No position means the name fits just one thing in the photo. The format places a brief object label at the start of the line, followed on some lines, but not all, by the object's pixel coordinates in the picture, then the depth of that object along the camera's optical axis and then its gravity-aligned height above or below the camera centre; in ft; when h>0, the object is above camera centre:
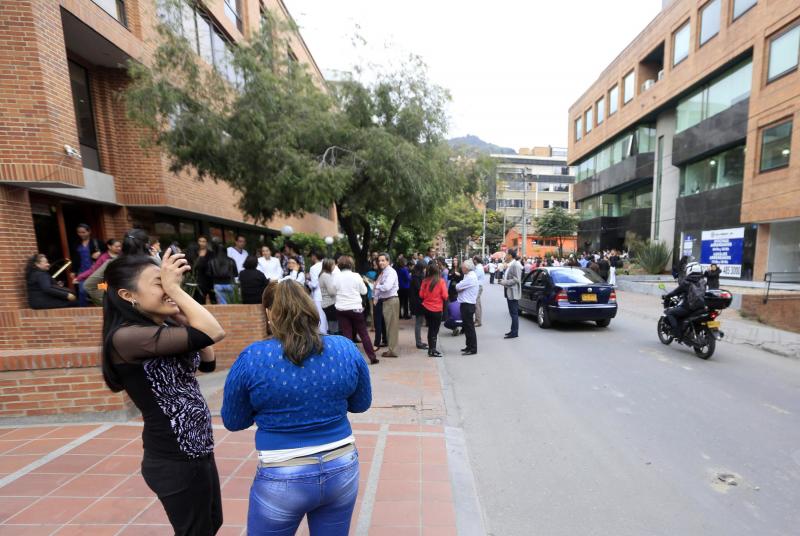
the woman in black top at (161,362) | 5.09 -1.56
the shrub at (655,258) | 59.52 -4.01
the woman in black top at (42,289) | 17.49 -1.67
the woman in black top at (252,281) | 19.27 -1.77
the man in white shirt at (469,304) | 21.99 -3.80
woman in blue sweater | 4.93 -2.33
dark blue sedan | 27.07 -4.54
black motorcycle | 19.93 -5.23
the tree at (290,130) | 23.29 +7.83
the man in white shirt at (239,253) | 24.68 -0.41
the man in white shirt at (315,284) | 21.93 -2.40
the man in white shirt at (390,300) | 21.29 -3.34
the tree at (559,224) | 125.18 +4.17
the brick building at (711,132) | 45.01 +15.55
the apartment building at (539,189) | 203.51 +26.21
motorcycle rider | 20.31 -3.51
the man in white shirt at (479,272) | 30.99 -3.31
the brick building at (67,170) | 12.40 +4.96
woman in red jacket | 21.39 -3.32
